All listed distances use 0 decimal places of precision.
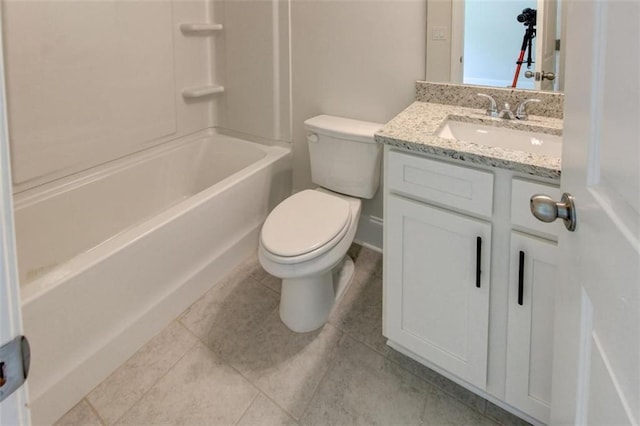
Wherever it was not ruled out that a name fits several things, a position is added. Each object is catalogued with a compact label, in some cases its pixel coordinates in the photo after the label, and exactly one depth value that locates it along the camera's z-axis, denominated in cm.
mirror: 158
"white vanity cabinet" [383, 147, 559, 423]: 120
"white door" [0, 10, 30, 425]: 41
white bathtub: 145
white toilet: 166
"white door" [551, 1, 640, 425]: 50
